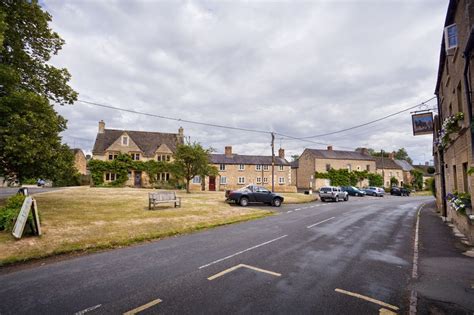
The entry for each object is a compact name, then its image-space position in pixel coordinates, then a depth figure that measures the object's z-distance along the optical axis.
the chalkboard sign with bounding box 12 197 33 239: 7.39
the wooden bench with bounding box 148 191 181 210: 14.93
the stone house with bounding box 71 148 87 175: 50.99
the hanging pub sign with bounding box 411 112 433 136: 13.55
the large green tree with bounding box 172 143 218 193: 26.80
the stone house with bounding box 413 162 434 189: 63.83
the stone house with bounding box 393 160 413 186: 62.12
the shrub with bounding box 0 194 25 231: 8.17
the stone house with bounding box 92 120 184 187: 39.53
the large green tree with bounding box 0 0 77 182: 10.30
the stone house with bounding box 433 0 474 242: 8.04
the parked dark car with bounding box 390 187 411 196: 43.25
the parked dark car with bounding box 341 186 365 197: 39.62
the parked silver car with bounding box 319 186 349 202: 27.53
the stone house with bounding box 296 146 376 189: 50.00
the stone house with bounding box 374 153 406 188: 57.81
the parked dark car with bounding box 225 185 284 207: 19.62
